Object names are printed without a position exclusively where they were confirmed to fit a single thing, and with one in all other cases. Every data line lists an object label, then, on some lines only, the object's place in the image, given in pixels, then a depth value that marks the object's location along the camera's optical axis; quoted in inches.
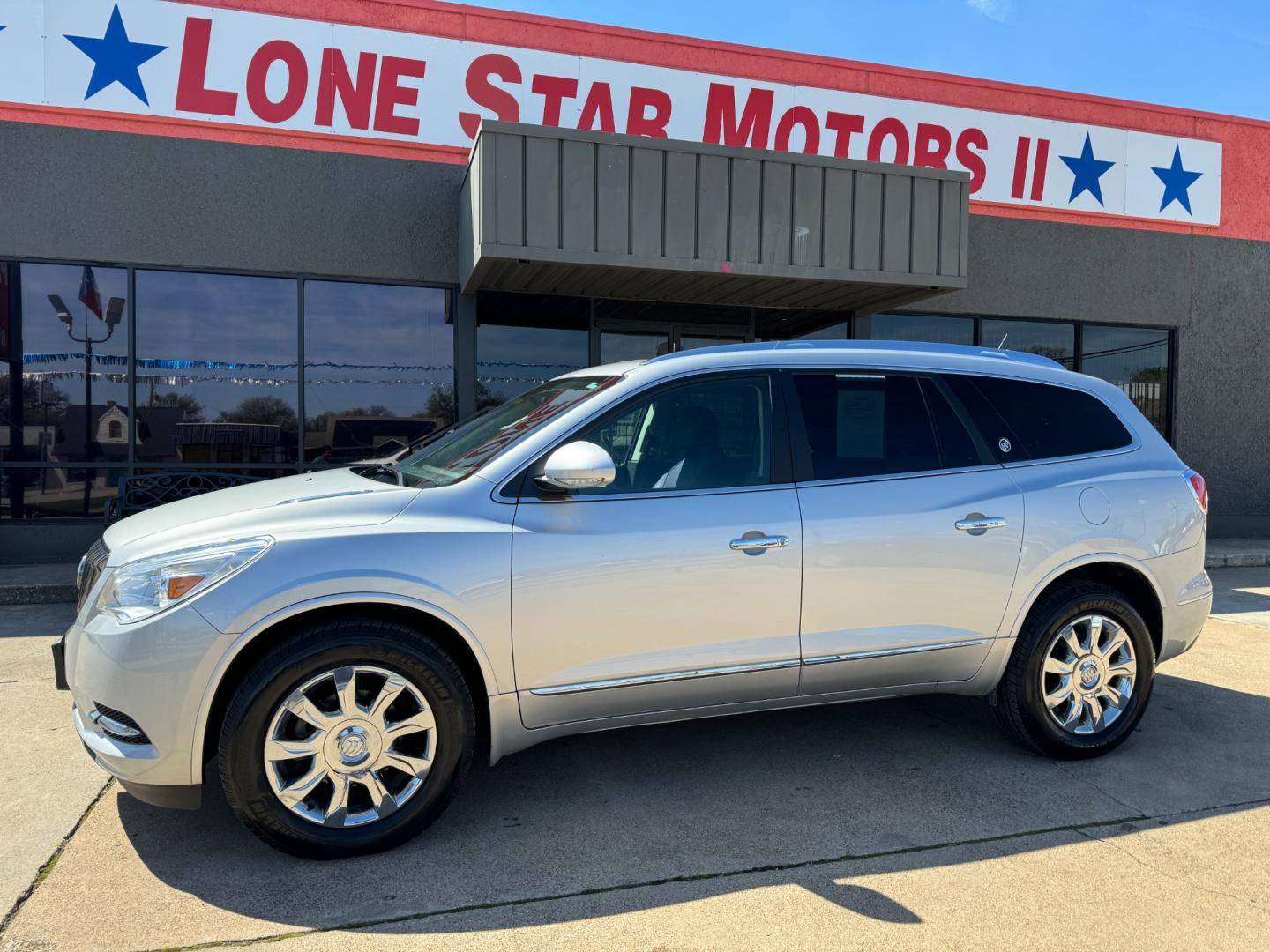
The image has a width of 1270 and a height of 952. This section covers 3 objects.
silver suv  115.8
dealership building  301.0
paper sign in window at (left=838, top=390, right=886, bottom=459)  146.4
